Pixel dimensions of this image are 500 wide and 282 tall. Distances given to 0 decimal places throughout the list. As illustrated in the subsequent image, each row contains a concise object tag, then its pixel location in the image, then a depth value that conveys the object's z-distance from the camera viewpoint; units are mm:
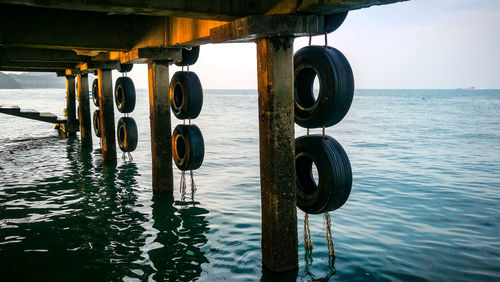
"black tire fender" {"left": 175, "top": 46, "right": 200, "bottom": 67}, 11148
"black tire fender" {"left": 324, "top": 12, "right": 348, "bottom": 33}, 6086
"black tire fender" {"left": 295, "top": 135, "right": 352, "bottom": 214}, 5941
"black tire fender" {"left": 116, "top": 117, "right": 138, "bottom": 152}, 14542
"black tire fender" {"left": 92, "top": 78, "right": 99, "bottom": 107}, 19875
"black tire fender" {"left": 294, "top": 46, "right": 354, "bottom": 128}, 5727
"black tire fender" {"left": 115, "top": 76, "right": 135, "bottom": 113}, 14539
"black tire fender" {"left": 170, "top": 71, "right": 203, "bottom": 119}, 10539
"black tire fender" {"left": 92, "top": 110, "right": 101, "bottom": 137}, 19562
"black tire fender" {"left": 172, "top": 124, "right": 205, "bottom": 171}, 10625
